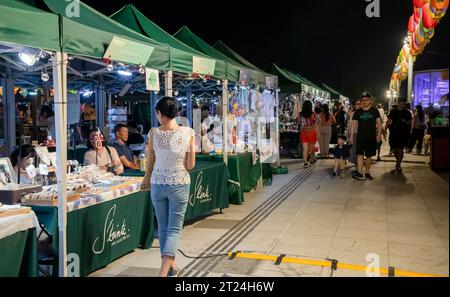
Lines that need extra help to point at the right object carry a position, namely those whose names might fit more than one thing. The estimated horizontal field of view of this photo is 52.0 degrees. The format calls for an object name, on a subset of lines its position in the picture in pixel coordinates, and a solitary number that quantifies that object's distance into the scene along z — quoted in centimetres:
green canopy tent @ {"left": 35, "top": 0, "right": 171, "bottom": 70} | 344
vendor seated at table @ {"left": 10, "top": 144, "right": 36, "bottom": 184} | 416
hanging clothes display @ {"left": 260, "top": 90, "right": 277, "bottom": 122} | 1059
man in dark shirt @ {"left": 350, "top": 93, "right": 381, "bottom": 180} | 899
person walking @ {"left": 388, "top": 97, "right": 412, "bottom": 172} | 1008
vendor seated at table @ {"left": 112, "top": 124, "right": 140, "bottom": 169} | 603
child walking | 985
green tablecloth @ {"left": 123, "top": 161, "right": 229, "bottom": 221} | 562
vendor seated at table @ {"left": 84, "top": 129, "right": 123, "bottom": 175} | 534
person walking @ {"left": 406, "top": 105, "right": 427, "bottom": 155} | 1444
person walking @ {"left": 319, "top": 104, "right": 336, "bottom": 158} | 1302
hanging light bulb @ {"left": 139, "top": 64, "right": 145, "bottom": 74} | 471
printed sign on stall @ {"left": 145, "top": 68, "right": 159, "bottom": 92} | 476
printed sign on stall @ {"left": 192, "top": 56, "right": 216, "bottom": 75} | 557
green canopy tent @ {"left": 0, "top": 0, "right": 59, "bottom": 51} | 291
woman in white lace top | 367
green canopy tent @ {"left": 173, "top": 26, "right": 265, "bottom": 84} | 741
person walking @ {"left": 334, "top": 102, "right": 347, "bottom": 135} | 1716
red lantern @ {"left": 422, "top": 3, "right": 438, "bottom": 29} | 909
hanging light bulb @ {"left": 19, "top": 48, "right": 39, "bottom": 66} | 343
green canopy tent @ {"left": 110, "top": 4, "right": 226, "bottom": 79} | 550
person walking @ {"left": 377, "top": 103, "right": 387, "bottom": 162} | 1285
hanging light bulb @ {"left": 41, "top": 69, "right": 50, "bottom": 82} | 372
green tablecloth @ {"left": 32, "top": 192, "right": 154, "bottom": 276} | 354
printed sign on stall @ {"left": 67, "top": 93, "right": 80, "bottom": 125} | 503
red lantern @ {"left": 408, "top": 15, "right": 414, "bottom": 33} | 1223
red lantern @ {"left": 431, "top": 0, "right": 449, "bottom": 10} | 814
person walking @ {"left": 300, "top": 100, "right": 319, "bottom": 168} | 1166
